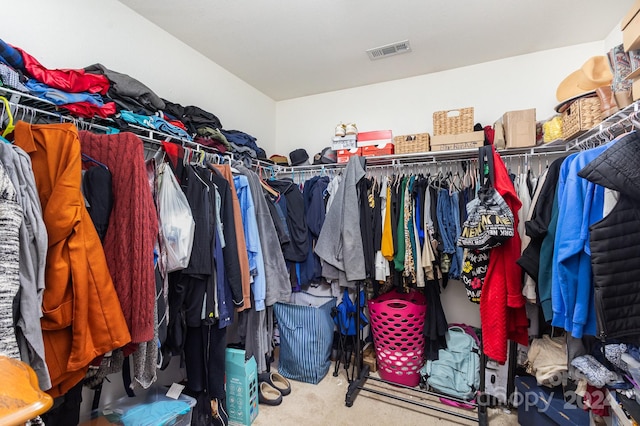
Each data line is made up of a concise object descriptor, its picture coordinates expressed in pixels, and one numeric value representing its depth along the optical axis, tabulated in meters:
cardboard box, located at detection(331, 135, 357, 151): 2.65
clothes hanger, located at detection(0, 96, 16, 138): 1.08
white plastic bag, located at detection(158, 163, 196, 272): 1.46
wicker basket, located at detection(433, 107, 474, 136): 2.26
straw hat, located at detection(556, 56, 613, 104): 1.77
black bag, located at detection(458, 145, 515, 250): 1.55
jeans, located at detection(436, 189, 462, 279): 2.10
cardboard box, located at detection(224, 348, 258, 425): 1.89
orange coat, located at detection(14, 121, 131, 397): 1.00
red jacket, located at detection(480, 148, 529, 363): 1.65
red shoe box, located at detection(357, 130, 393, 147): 2.55
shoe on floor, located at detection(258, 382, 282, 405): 2.10
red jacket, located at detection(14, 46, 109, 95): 1.25
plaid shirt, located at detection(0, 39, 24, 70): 1.17
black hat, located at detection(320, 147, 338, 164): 2.77
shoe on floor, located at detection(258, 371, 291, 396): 2.24
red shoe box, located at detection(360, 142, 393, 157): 2.53
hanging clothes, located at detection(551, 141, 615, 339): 1.21
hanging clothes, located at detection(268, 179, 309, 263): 2.42
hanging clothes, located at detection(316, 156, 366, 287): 2.27
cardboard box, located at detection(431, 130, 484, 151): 2.21
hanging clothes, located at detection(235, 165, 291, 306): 2.10
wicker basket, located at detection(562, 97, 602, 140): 1.69
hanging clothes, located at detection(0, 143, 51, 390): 0.89
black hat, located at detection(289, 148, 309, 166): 3.03
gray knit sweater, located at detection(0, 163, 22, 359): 0.81
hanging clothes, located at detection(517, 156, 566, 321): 1.43
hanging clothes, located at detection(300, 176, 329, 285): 2.50
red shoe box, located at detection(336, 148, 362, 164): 2.64
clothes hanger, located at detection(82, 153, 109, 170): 1.28
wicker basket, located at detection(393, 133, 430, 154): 2.39
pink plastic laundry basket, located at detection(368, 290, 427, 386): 2.25
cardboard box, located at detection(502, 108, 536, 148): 2.05
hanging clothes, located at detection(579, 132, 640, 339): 1.07
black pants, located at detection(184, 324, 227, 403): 1.73
